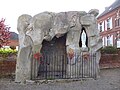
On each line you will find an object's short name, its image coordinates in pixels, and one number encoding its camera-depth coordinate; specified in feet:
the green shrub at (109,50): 34.12
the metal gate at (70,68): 21.28
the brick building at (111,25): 70.66
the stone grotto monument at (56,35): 19.94
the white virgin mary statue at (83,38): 23.73
